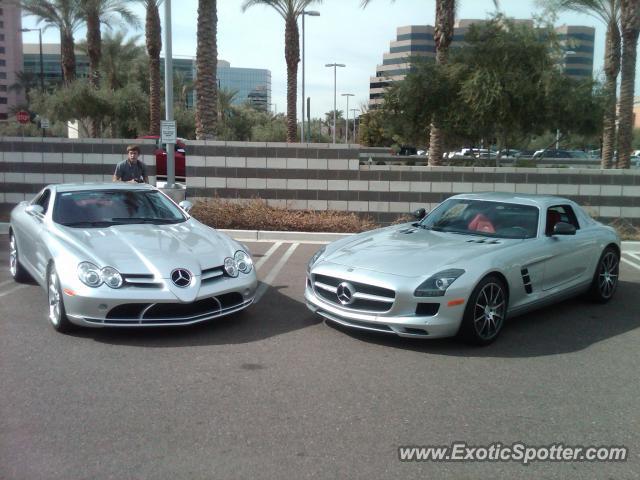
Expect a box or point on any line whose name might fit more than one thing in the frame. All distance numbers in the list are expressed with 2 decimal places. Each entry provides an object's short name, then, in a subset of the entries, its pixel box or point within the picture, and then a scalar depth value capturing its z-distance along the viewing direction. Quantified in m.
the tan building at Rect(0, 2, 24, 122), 100.62
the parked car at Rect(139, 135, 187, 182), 15.21
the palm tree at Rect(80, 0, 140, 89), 28.58
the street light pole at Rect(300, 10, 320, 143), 30.49
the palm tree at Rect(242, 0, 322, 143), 29.67
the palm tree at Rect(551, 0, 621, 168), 20.45
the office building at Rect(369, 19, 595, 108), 78.81
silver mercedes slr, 5.70
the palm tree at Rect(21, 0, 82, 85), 31.75
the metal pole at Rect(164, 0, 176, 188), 13.34
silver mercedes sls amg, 5.57
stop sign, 34.03
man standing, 11.06
